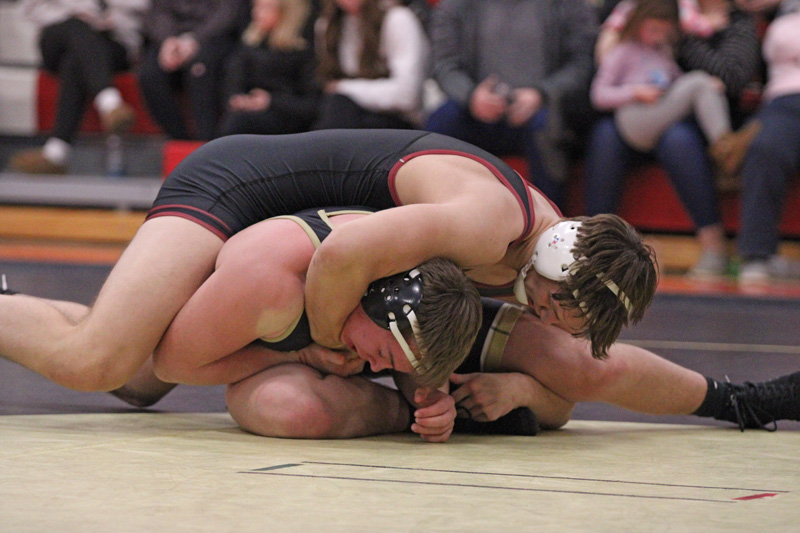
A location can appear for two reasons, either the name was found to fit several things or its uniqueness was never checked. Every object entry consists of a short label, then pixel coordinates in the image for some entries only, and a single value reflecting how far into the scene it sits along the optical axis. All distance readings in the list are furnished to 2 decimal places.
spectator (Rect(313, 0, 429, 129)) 11.59
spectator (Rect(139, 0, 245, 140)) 12.90
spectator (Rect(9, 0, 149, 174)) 13.31
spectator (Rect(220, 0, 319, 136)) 12.02
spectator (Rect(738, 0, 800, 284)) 10.34
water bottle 13.80
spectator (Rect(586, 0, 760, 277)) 10.77
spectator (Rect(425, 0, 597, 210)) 10.98
